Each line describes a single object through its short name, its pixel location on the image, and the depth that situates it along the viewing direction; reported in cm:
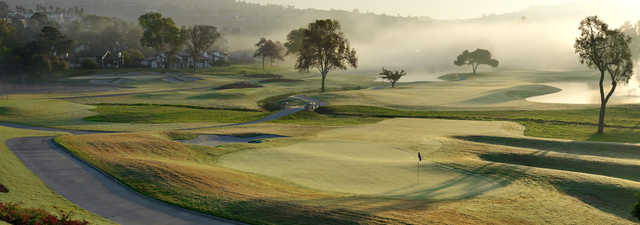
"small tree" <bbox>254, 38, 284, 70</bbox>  18232
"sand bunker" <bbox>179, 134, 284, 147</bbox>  3875
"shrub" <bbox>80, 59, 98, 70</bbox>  14525
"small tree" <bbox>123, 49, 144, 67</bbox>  16062
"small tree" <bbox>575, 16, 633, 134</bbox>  4709
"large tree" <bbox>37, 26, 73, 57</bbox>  14025
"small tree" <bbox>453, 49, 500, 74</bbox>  17188
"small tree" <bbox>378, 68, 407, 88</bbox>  10762
